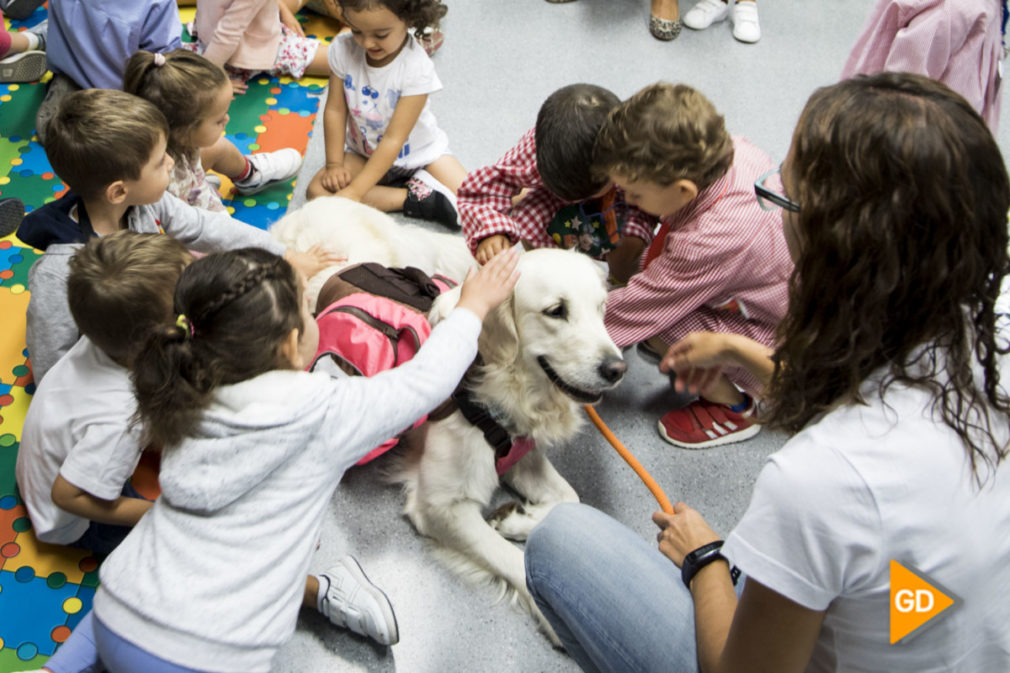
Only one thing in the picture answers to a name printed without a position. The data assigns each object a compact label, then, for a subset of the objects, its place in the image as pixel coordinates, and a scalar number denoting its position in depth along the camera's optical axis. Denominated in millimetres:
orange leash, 1585
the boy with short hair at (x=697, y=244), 1575
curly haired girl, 2256
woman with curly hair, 774
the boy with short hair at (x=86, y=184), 1592
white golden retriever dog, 1479
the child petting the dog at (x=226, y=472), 1103
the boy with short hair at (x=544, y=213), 1863
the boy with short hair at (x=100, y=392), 1333
